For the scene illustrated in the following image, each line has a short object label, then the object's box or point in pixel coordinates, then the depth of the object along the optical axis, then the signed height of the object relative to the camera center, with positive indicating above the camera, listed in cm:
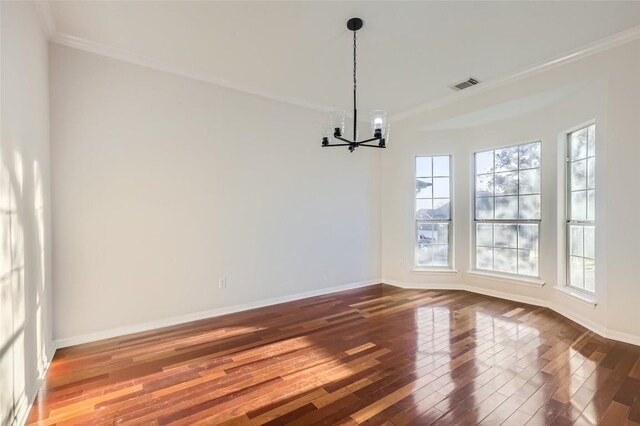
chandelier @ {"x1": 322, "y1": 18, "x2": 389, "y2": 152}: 274 +75
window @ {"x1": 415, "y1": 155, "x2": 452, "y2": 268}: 527 -11
